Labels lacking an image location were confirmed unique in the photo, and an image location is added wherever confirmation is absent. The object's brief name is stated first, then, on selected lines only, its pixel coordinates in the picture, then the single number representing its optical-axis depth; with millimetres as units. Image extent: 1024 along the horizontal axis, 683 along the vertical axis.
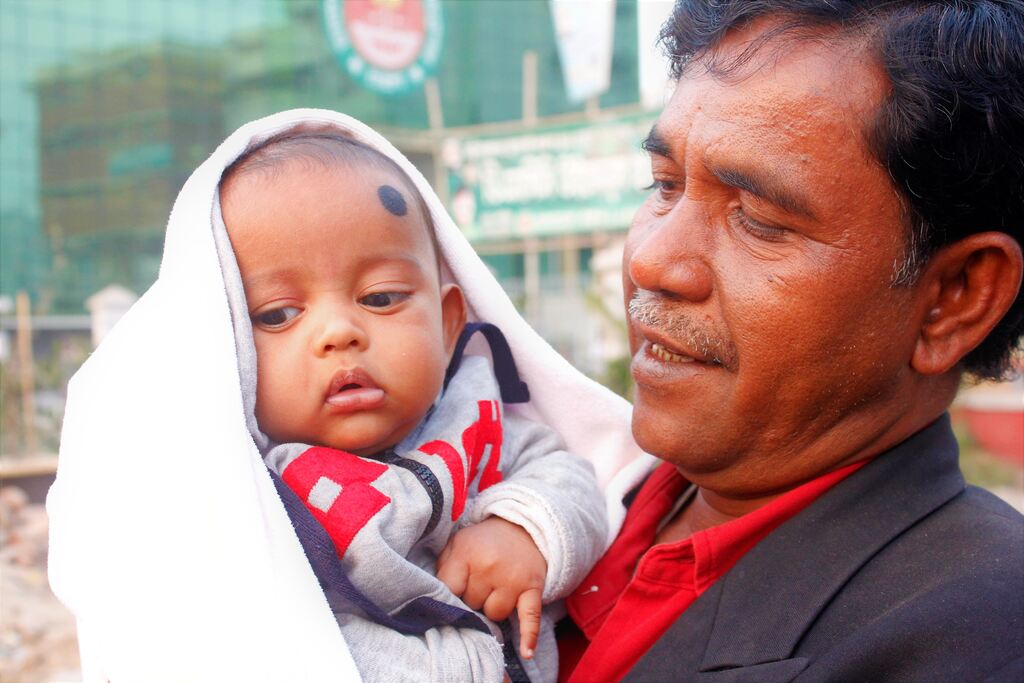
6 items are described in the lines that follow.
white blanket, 522
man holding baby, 559
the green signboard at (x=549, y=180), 9193
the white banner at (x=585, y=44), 9246
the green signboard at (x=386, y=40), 5927
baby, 552
